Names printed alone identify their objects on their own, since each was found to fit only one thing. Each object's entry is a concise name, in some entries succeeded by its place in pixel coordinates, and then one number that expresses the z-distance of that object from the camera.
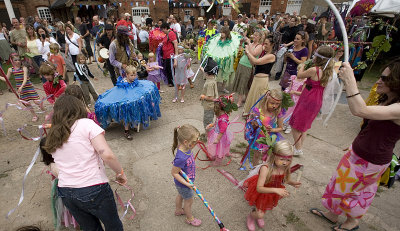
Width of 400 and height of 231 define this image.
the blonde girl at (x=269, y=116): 2.84
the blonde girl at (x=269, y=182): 2.16
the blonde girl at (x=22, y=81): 4.51
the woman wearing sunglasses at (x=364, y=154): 1.77
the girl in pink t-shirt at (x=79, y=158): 1.68
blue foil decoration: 3.90
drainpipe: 14.16
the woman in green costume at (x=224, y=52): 5.90
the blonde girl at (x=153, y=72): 5.92
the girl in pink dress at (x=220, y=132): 3.19
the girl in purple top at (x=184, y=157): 2.07
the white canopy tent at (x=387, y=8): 6.58
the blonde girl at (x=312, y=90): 3.14
